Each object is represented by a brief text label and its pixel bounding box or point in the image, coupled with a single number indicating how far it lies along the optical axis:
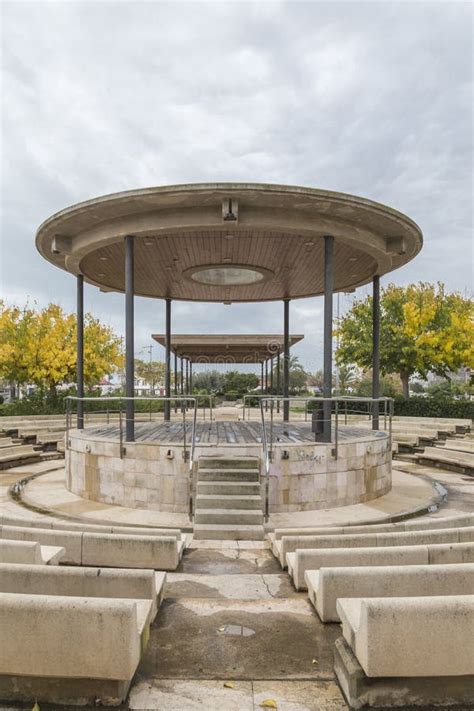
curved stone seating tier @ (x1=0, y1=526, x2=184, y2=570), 5.03
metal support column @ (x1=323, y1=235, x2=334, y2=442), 10.40
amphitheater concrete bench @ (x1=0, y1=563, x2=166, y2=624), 3.48
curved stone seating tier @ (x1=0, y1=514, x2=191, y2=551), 6.22
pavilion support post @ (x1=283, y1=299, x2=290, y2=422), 17.61
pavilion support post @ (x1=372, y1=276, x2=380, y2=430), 13.75
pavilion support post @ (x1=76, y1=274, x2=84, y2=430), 13.75
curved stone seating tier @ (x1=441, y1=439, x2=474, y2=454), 16.99
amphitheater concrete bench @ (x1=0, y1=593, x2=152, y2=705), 2.76
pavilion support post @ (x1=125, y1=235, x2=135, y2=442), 10.13
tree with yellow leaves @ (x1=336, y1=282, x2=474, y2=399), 24.36
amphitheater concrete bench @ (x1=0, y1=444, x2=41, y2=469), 14.84
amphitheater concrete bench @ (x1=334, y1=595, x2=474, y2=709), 2.72
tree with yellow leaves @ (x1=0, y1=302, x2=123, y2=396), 24.73
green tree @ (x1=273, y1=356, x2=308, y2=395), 66.75
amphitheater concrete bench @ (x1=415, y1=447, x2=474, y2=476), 14.09
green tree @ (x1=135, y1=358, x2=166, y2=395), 80.50
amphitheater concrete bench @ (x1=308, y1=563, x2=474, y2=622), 3.46
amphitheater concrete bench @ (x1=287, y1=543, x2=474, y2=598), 4.35
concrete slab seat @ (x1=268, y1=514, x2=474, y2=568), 5.60
